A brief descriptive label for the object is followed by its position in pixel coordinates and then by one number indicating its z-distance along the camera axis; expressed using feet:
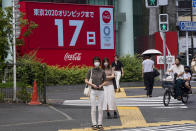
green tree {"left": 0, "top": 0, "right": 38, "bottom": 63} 73.20
